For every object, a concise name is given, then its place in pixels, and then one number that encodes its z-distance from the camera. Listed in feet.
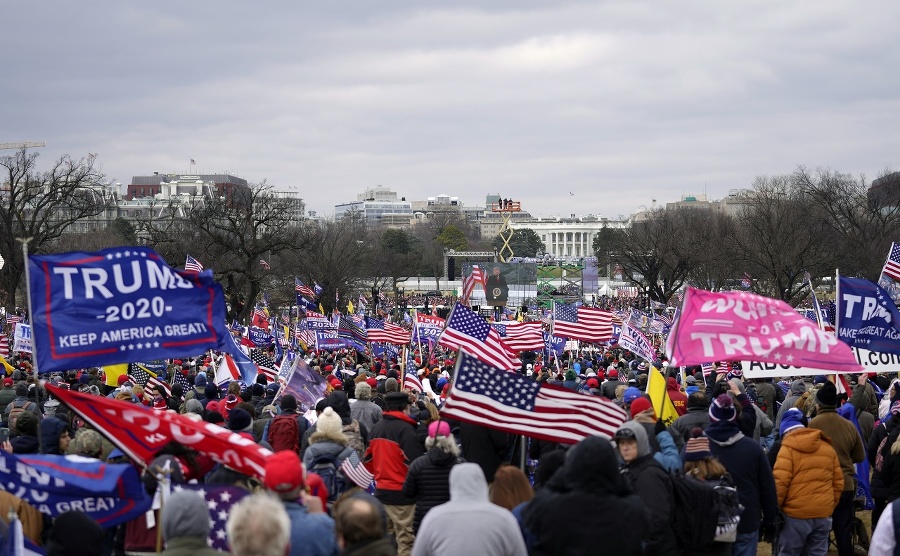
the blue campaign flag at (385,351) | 106.01
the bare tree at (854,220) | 197.98
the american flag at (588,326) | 80.42
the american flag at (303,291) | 133.80
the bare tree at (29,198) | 164.76
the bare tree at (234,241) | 173.27
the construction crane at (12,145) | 577.43
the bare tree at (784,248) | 194.35
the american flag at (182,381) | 63.67
